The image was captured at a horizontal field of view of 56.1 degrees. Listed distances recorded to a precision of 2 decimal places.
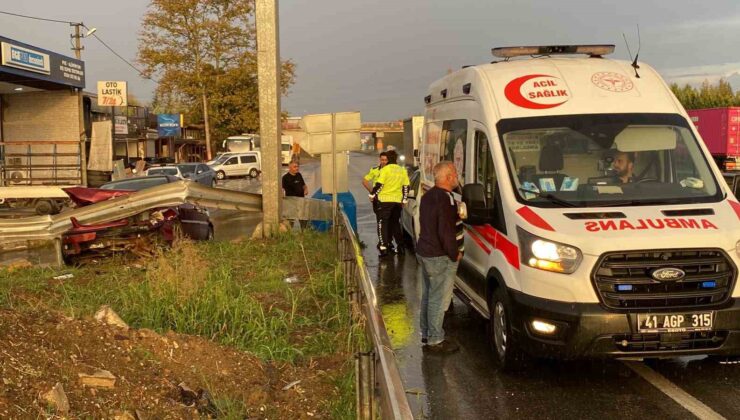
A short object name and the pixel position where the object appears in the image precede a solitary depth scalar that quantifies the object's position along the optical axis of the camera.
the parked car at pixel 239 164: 48.34
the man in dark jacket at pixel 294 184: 14.61
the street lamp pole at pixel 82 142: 29.14
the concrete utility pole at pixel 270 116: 13.16
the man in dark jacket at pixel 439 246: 6.21
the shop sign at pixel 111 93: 38.22
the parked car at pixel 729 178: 11.71
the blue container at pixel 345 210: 13.98
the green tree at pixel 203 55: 54.19
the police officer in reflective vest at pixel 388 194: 11.62
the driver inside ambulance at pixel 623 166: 5.85
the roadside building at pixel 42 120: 27.47
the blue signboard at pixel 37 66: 24.53
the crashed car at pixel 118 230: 10.77
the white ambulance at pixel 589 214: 4.93
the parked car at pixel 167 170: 30.95
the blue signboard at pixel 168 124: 55.69
